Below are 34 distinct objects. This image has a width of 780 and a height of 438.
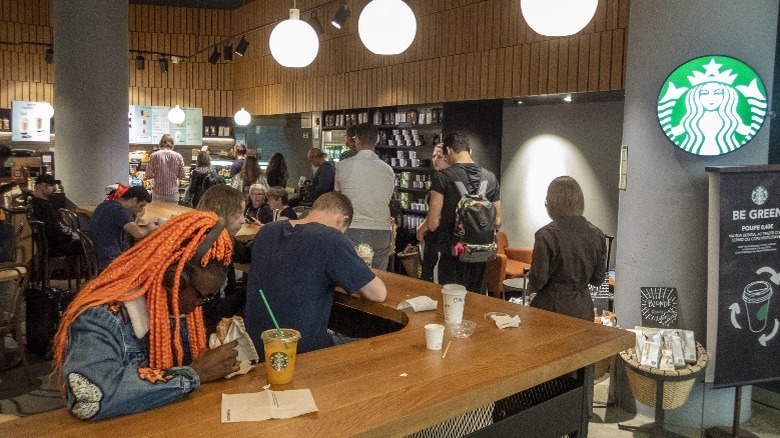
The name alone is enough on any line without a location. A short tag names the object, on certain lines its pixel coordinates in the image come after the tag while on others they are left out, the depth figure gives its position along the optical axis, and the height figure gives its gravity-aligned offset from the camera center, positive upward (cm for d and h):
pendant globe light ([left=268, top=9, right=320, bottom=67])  479 +83
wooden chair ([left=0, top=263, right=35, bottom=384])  444 -87
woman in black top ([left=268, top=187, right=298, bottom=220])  660 -34
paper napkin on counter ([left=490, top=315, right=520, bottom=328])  284 -63
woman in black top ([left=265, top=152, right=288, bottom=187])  929 -13
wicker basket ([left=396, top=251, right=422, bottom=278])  723 -101
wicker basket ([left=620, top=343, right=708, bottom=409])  406 -123
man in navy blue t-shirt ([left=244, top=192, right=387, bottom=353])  288 -47
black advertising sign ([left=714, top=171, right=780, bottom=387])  410 -63
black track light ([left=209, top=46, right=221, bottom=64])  1297 +195
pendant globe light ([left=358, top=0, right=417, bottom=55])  420 +84
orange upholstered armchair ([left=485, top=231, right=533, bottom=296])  705 -102
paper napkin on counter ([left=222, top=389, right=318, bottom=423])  182 -65
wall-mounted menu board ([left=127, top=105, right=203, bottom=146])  1452 +72
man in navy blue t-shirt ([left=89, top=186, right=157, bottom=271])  568 -53
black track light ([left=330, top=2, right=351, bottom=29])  764 +162
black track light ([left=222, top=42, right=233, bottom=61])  1220 +190
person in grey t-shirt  529 -19
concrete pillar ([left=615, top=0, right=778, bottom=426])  421 +9
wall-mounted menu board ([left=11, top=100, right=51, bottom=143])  1332 +69
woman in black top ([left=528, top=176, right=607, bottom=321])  384 -46
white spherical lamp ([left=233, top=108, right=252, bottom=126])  1391 +89
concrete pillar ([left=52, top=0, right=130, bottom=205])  906 +86
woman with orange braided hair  173 -45
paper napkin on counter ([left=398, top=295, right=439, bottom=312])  307 -61
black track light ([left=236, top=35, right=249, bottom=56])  1138 +186
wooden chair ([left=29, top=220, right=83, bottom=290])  645 -108
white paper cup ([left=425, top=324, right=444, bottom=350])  248 -60
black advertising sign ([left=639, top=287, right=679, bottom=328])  445 -87
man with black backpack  491 -36
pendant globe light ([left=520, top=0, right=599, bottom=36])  322 +71
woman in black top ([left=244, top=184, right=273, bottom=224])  675 -44
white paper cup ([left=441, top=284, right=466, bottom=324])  277 -54
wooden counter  175 -66
